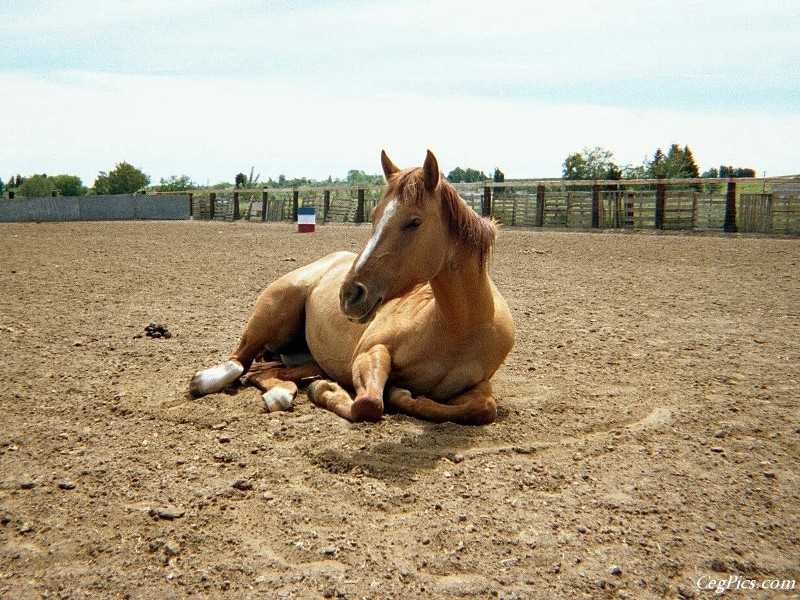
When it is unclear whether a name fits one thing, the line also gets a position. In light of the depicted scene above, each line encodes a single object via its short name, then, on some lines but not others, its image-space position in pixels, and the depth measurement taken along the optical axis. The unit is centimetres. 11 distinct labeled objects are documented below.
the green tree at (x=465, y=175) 6896
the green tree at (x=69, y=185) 7912
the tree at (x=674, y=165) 4649
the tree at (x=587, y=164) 4839
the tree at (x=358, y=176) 8506
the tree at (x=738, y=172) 4403
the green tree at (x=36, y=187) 7344
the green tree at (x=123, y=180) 6806
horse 400
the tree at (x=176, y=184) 7359
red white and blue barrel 2661
